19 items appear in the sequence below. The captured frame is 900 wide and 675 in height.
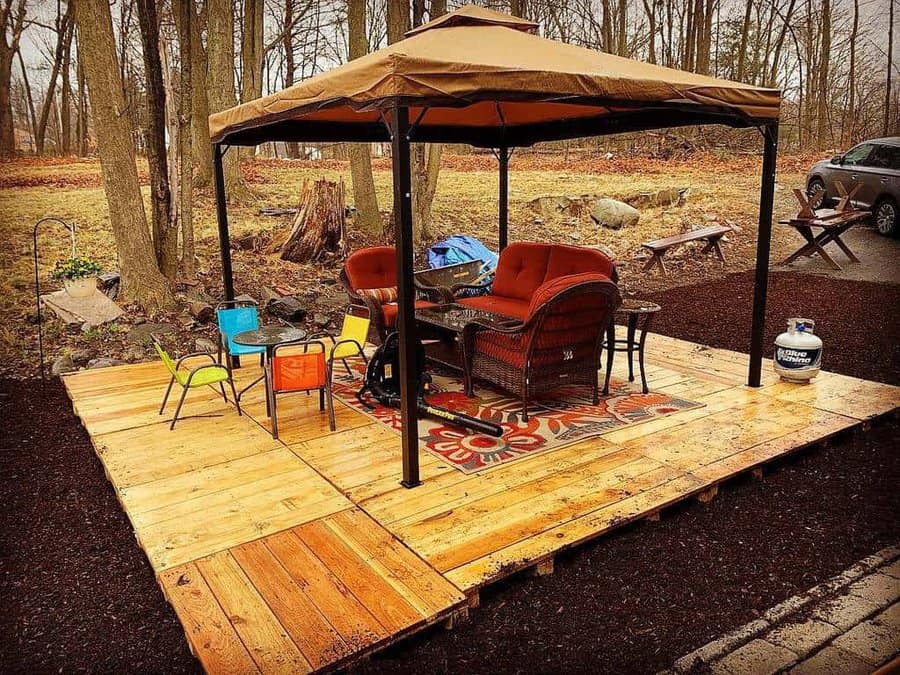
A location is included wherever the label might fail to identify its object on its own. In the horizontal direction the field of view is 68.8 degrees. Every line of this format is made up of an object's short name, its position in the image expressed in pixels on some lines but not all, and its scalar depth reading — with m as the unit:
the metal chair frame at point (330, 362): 4.12
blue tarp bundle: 7.83
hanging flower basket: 6.81
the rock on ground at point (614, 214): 11.85
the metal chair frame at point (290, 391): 3.94
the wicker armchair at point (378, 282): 5.35
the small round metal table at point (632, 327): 4.55
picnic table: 9.16
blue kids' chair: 4.93
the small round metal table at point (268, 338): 4.03
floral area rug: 3.77
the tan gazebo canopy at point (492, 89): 3.03
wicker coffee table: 4.84
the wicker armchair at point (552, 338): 4.03
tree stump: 8.86
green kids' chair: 3.93
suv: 8.30
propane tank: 4.75
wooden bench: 9.66
